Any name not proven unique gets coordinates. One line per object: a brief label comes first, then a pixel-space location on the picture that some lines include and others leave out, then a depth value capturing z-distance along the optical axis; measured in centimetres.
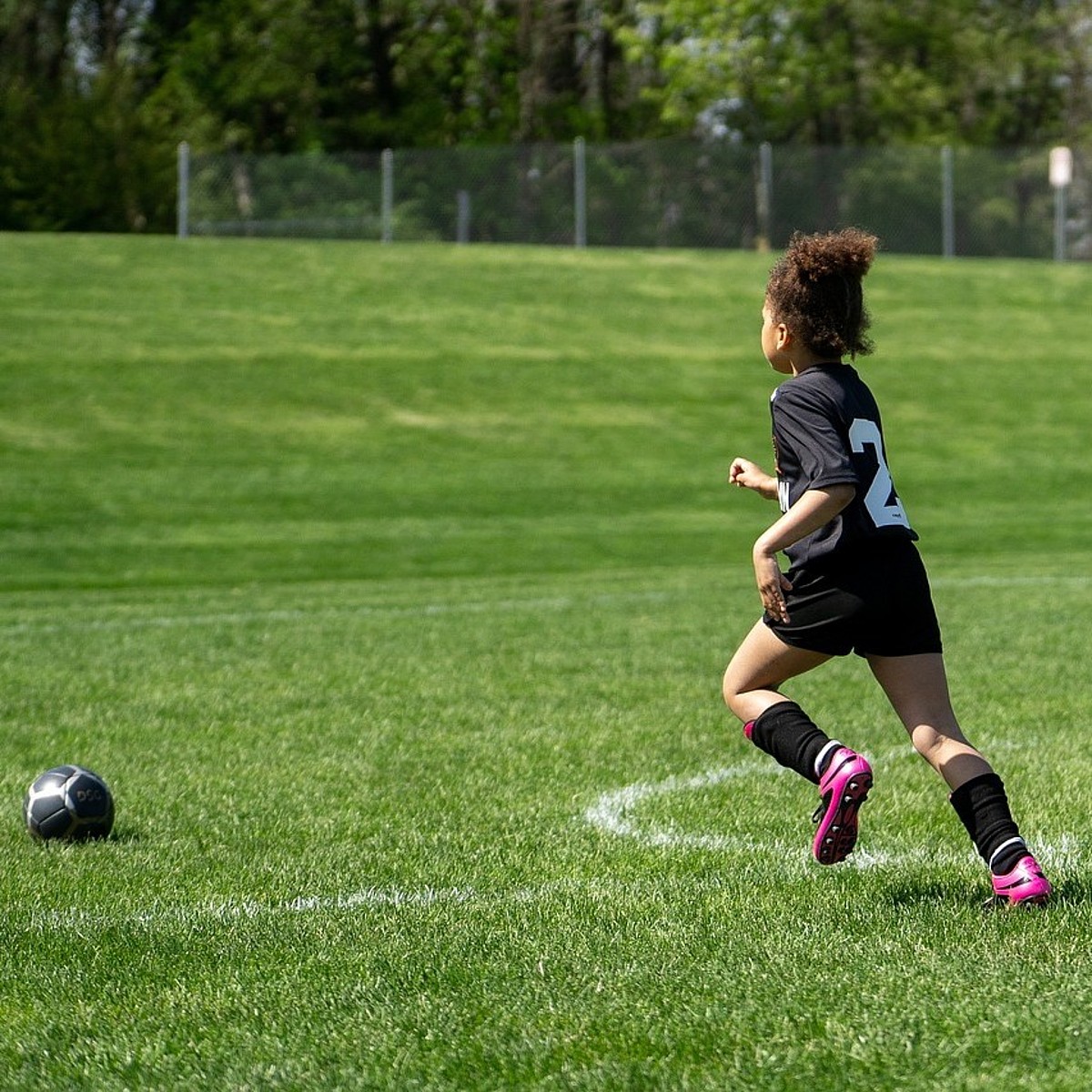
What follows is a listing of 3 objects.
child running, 939
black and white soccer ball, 1205
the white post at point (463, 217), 6937
